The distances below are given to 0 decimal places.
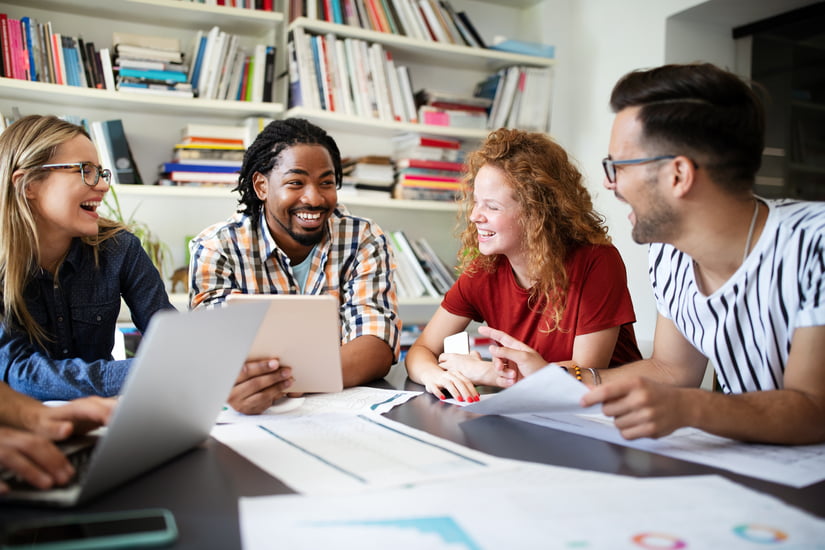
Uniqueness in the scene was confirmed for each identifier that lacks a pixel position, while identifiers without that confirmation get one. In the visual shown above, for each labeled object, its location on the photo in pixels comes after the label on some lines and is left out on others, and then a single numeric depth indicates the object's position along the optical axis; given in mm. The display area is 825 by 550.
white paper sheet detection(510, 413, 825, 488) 843
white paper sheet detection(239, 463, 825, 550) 625
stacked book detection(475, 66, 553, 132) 3256
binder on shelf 2639
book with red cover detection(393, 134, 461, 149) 3103
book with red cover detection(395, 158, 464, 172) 3080
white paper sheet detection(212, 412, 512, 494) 794
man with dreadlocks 1742
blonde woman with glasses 1468
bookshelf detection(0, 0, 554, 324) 2656
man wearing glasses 1055
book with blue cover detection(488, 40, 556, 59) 3211
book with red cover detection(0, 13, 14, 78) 2467
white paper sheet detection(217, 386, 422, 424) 1159
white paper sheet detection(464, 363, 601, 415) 908
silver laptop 675
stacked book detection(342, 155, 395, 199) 3018
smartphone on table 587
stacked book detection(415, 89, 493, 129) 3131
